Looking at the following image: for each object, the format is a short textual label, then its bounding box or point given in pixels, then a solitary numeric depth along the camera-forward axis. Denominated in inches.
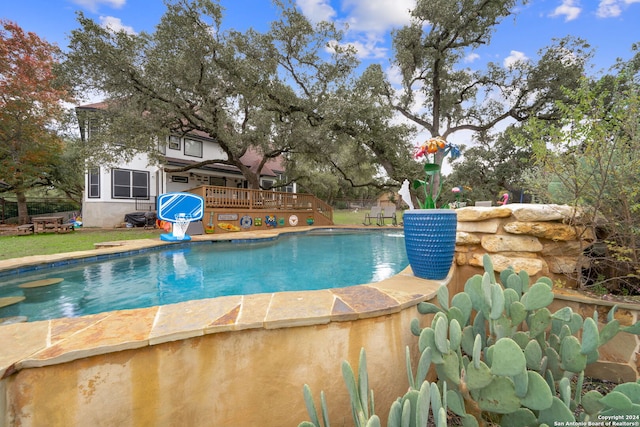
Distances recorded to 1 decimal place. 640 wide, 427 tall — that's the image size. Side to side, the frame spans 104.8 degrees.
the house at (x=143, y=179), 535.8
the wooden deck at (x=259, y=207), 411.2
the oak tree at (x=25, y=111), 457.7
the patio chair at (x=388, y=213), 616.6
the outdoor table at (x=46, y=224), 422.9
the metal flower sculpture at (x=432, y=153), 106.7
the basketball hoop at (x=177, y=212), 291.7
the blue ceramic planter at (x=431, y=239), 93.7
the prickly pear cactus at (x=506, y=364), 41.6
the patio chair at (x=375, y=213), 616.6
